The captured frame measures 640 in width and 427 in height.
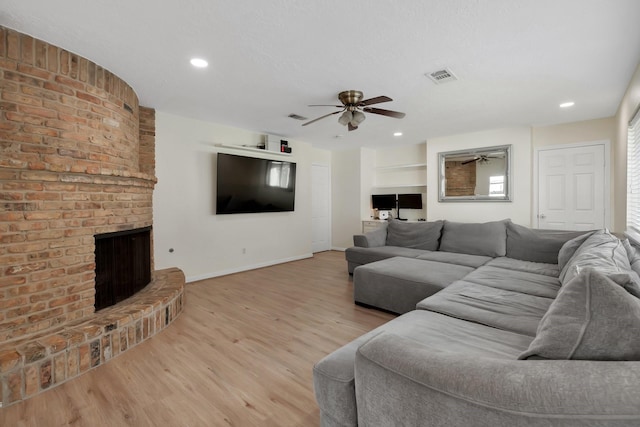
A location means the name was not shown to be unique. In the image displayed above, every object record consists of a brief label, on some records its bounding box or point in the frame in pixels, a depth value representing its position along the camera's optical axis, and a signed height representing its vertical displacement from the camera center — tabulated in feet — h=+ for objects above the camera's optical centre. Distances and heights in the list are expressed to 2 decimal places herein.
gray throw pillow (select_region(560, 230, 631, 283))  5.44 -0.87
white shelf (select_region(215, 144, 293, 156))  14.80 +3.57
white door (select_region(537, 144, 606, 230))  13.82 +1.38
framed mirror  15.84 +2.33
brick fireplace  6.44 -0.02
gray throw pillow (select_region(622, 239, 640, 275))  6.05 -0.97
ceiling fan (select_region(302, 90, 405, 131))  10.19 +3.86
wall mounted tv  14.69 +1.65
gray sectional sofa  2.37 -1.57
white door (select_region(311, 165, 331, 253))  21.54 +0.51
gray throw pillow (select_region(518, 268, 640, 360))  2.67 -1.07
